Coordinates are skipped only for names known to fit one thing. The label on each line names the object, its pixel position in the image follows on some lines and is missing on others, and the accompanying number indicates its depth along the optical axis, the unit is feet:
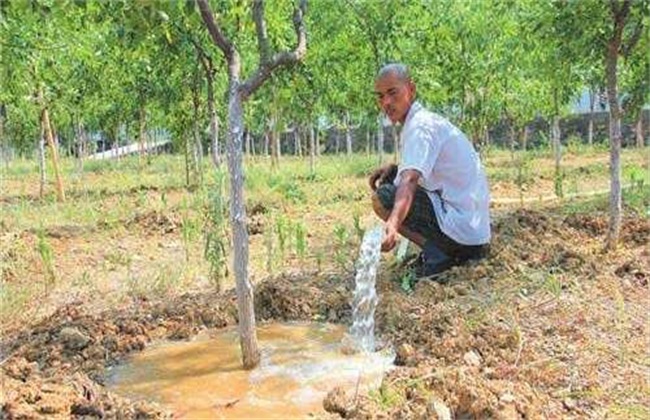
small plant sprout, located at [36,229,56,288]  17.95
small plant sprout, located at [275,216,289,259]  18.90
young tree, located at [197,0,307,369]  12.09
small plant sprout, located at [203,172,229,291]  17.04
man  15.02
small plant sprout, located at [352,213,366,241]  18.56
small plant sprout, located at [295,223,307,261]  18.71
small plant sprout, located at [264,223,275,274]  19.08
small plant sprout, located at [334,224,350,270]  18.17
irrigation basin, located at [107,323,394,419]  10.86
